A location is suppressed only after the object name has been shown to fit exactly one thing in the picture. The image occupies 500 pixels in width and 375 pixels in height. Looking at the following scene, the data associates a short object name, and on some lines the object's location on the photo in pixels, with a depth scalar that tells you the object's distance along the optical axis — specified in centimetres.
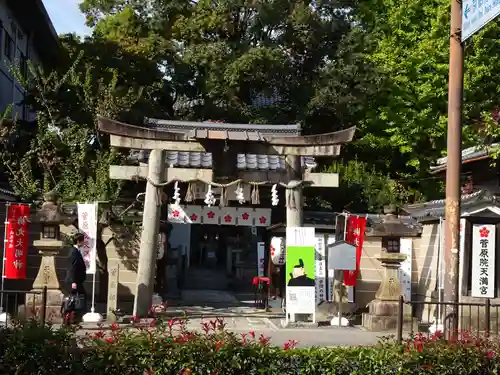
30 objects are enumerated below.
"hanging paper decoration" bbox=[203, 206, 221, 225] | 1964
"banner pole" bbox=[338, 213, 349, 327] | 1604
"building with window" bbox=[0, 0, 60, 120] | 2344
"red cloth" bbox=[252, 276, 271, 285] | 1861
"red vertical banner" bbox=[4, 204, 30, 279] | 1578
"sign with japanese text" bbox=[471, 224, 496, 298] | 1562
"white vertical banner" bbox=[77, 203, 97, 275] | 1559
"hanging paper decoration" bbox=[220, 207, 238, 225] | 1966
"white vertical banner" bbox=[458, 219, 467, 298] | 1589
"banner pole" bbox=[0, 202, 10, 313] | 1582
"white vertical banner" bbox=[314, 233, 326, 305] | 1786
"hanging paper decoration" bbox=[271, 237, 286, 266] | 1898
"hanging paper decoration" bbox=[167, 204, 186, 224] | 1936
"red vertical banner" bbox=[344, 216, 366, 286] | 1719
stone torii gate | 1560
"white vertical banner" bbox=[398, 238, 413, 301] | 1814
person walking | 1488
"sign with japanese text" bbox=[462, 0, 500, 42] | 877
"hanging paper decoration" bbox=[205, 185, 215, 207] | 1614
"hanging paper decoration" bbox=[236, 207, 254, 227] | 1992
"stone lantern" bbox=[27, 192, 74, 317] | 1506
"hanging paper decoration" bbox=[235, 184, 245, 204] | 1628
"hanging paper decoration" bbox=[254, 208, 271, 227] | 1991
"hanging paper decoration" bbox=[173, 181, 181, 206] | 1608
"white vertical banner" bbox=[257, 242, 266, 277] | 2065
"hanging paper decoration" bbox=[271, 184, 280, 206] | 1612
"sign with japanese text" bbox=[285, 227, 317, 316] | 1552
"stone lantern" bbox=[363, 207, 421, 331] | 1560
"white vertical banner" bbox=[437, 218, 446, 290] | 1669
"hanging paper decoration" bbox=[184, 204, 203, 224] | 1947
